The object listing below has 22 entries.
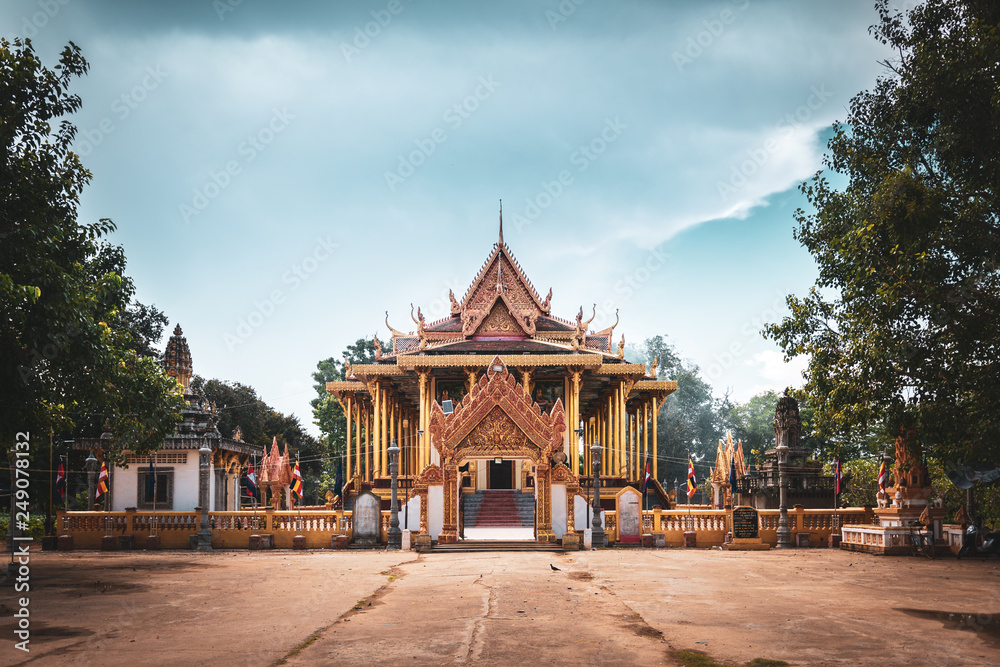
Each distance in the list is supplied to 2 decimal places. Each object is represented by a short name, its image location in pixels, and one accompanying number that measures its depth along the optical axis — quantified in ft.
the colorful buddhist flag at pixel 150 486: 86.08
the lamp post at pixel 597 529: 68.61
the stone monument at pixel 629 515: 71.31
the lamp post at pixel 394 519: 68.44
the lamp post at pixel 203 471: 88.74
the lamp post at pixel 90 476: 84.39
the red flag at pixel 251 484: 75.51
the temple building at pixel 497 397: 64.90
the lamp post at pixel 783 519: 69.92
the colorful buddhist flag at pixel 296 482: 78.74
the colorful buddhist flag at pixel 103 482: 72.43
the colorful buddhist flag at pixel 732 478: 83.61
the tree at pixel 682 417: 214.48
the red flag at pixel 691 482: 90.58
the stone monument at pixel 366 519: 71.00
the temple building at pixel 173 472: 89.15
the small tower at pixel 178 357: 101.45
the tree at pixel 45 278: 38.24
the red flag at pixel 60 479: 76.74
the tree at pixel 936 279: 40.93
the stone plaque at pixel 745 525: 68.49
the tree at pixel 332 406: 163.94
